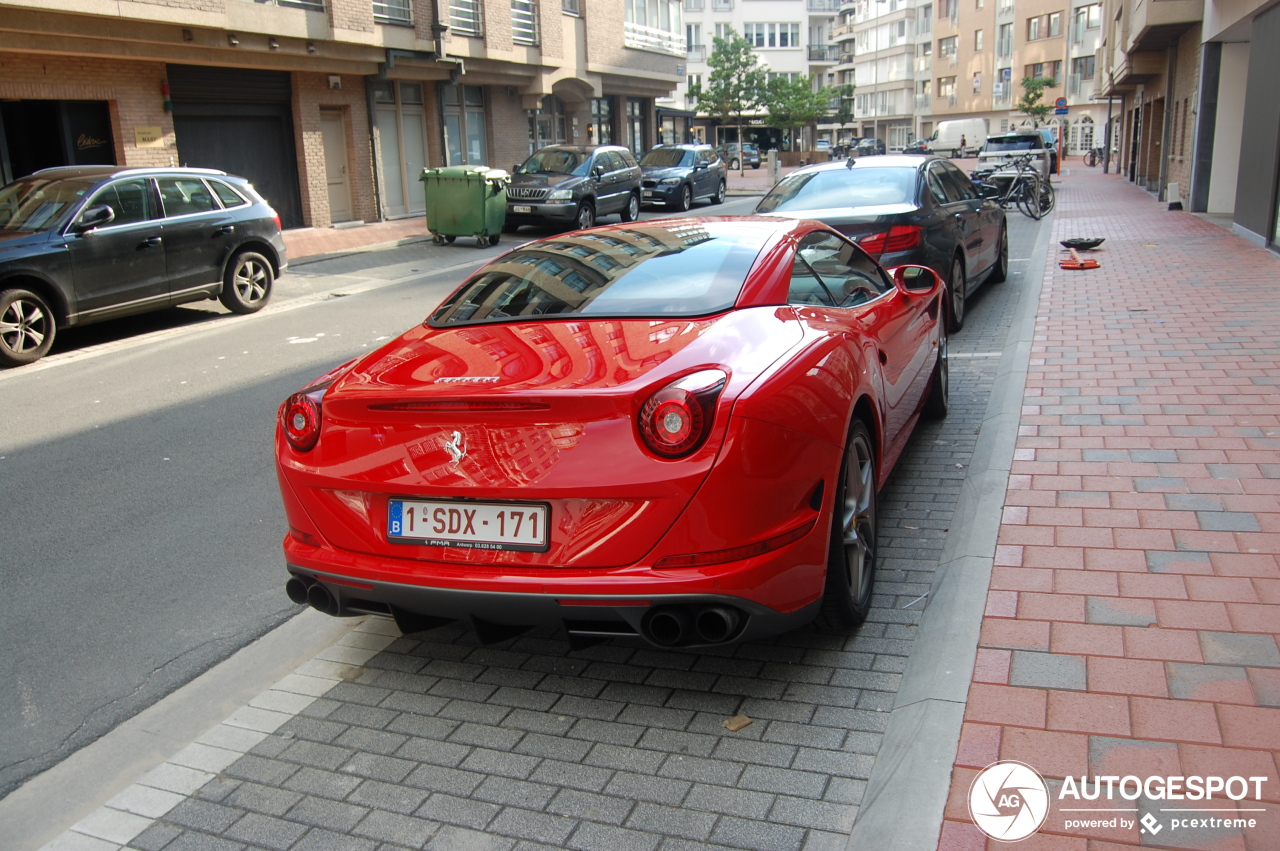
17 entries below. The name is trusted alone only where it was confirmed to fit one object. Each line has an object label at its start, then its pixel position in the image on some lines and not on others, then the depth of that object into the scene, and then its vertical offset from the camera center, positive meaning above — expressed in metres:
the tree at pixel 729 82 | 58.78 +3.90
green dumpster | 20.00 -0.69
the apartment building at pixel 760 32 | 86.88 +9.75
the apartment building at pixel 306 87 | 17.52 +1.66
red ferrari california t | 3.08 -0.91
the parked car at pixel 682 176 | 27.91 -0.54
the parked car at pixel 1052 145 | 38.12 -0.09
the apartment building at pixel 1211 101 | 15.37 +0.68
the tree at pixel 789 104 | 63.75 +2.77
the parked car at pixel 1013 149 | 31.27 -0.16
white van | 53.00 +0.54
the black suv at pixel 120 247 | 10.43 -0.76
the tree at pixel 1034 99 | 61.69 +2.51
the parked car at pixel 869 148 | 75.10 +0.04
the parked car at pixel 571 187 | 21.53 -0.56
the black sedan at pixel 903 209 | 8.72 -0.51
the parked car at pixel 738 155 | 61.75 -0.12
